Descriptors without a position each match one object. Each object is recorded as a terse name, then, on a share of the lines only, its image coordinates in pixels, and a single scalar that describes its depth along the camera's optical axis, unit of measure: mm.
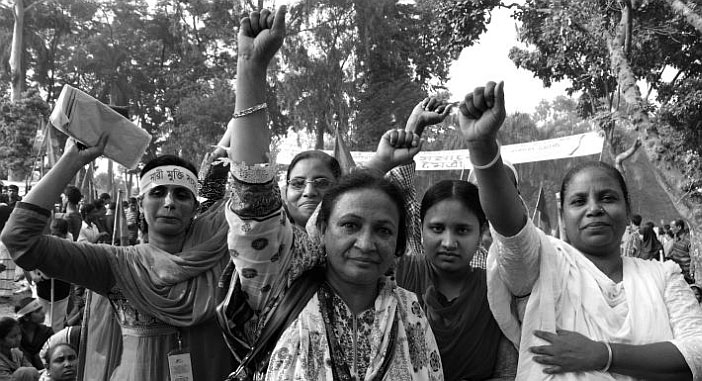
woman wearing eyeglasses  2854
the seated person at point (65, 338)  4355
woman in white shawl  1918
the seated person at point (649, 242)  11605
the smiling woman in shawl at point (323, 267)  1707
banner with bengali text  12666
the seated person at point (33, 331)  5699
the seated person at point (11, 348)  4896
